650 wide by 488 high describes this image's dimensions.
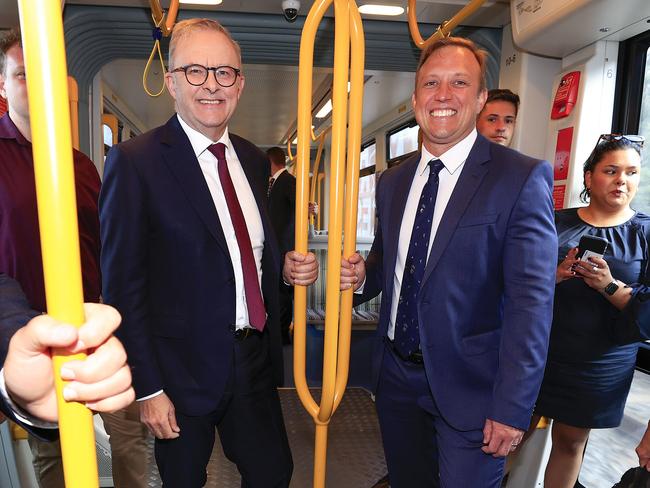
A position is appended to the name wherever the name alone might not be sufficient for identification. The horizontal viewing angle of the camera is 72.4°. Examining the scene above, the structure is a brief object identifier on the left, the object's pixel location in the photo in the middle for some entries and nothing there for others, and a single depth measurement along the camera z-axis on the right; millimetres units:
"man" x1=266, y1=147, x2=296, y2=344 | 4797
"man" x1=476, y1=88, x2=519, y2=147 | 2396
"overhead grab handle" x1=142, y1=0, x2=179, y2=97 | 1891
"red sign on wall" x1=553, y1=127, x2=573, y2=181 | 2878
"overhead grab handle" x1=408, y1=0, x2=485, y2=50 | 1970
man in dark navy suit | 1357
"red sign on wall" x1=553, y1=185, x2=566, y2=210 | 2916
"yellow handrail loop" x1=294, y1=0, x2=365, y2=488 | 1158
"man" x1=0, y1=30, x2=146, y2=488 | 1461
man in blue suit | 1371
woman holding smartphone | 2051
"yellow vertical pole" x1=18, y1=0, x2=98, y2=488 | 401
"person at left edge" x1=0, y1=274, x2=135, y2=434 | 456
